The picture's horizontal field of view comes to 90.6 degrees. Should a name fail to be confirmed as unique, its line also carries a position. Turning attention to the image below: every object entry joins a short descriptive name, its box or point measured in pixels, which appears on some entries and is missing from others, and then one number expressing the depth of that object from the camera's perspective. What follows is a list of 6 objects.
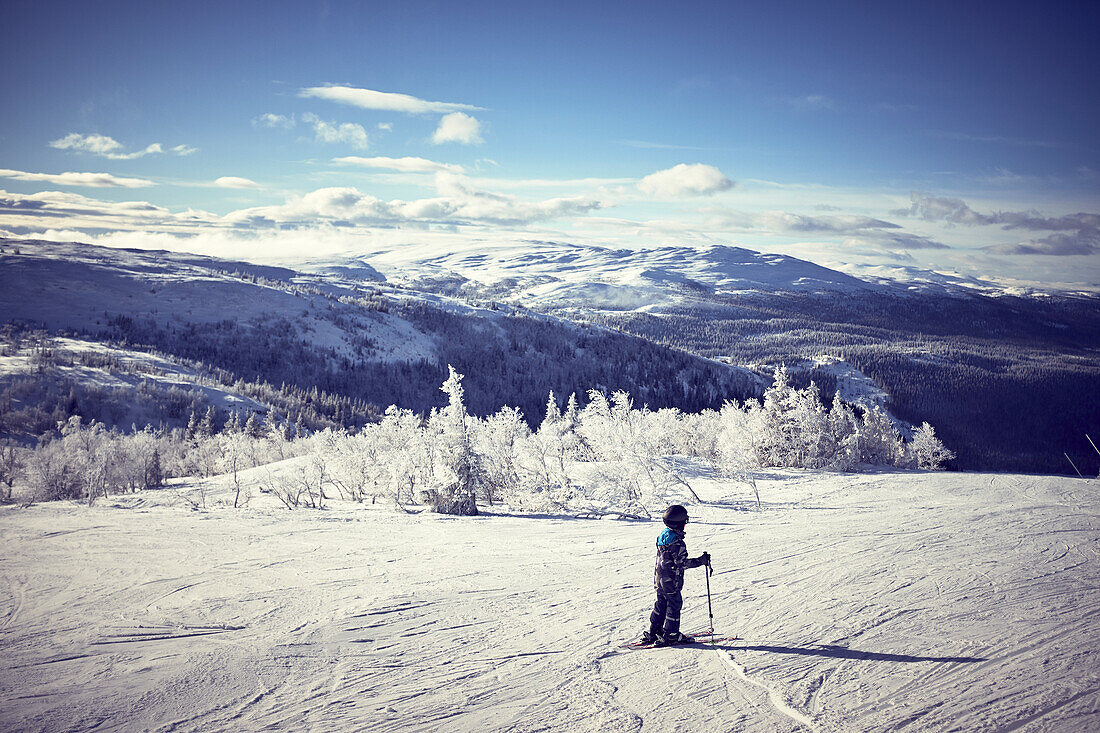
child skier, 8.42
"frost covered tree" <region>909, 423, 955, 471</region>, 52.25
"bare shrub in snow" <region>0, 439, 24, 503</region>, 37.47
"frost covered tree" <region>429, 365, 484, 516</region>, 25.06
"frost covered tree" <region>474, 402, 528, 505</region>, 27.17
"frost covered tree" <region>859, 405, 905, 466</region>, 37.97
